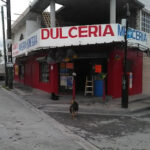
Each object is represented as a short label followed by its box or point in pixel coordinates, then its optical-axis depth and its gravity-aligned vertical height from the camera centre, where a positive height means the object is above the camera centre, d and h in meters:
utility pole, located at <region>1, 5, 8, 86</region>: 18.23 -0.17
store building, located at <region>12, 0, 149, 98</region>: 10.32 +1.46
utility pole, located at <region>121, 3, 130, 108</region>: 8.84 -0.82
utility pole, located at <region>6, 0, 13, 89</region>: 15.83 +1.80
